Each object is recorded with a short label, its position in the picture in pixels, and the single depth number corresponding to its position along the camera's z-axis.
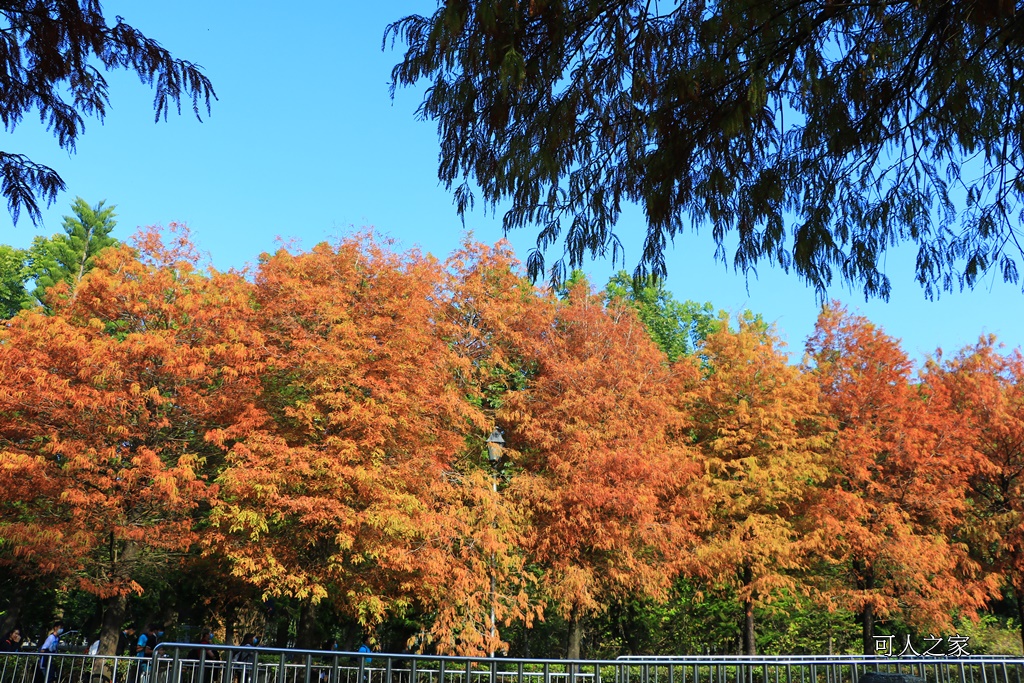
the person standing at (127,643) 25.47
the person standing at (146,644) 16.14
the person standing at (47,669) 15.02
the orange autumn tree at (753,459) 24.14
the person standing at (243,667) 10.05
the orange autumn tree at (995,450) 26.67
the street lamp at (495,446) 19.02
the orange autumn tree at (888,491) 24.41
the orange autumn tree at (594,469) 23.02
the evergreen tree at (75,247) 50.94
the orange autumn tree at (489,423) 20.72
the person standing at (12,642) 21.12
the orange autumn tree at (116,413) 17.98
